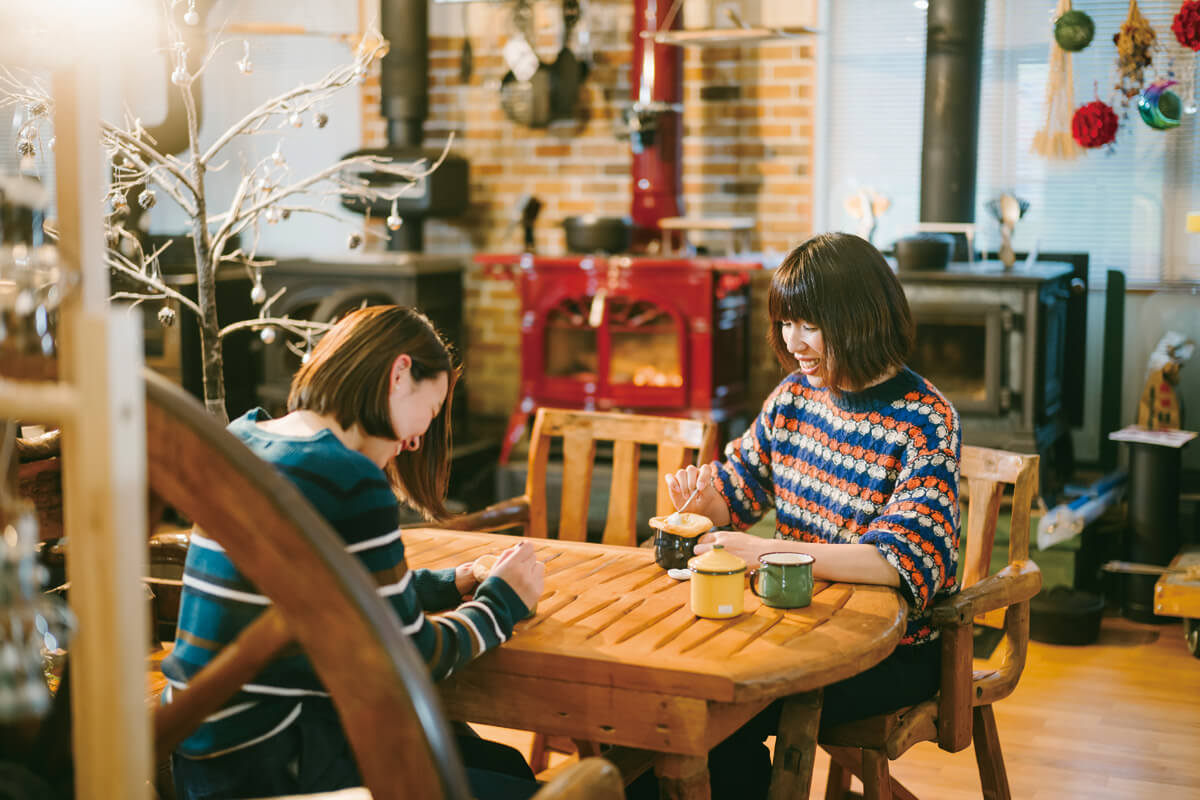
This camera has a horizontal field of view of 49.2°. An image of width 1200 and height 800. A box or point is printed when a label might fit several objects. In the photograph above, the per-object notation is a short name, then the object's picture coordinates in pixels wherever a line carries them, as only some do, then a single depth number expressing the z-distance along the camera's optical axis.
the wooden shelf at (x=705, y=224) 4.27
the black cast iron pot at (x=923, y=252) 4.00
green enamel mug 1.81
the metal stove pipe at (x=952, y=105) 4.17
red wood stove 4.26
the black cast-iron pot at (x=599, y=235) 4.39
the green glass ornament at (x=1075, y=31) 3.92
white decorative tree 2.19
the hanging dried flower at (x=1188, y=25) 3.63
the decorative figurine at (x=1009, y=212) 4.16
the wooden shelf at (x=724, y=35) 4.29
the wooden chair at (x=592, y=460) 2.66
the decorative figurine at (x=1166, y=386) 4.01
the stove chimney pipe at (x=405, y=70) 4.91
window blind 4.36
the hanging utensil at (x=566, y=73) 4.80
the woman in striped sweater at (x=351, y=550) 1.50
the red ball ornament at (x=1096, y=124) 4.00
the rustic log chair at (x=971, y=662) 2.00
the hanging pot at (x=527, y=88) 4.81
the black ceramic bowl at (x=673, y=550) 2.03
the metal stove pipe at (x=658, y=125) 4.53
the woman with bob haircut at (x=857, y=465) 1.96
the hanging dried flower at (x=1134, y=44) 3.86
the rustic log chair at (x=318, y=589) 1.03
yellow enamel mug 1.76
